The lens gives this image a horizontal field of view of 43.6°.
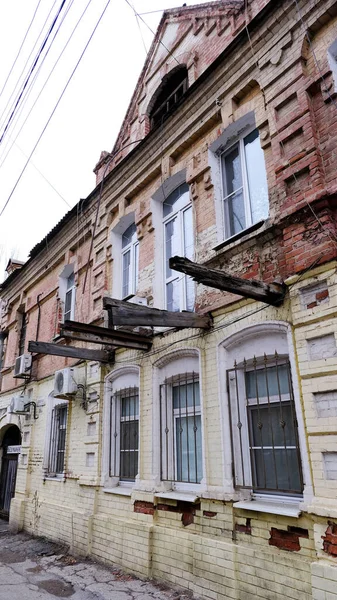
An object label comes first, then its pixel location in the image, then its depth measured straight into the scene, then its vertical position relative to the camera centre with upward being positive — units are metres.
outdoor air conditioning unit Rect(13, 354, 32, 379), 10.37 +2.02
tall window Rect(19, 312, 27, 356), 12.45 +3.36
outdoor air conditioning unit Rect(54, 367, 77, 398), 7.85 +1.22
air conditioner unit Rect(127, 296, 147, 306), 6.86 +2.32
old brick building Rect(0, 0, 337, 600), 4.23 +1.44
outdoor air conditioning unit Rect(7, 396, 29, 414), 10.02 +1.07
